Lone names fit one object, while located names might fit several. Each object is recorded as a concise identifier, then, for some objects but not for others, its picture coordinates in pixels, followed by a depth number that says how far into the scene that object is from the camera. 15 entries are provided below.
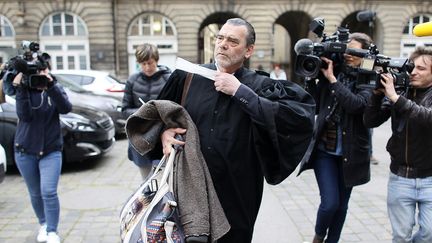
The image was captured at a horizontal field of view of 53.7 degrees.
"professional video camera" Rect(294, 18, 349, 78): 3.30
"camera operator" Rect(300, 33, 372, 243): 3.56
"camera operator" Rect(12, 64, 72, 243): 4.01
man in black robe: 2.28
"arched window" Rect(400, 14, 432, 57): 29.77
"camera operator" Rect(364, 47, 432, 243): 3.08
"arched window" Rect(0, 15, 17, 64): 27.73
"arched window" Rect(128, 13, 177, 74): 29.05
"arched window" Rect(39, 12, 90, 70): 28.03
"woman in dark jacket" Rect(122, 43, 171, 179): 4.49
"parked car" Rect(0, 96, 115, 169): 7.01
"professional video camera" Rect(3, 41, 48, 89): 3.93
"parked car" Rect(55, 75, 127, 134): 10.05
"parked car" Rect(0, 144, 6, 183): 4.82
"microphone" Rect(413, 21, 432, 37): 2.09
